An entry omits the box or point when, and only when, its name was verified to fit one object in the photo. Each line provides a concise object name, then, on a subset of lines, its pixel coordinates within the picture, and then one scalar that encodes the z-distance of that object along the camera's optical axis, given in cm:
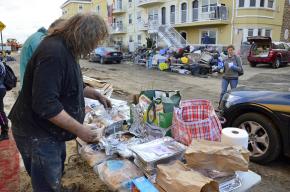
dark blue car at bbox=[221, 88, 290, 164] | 371
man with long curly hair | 176
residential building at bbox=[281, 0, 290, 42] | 2683
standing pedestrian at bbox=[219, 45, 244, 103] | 732
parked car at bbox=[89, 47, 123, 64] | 2330
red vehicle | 1830
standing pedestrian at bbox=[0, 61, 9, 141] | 475
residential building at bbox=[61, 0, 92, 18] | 5419
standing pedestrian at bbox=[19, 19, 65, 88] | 332
